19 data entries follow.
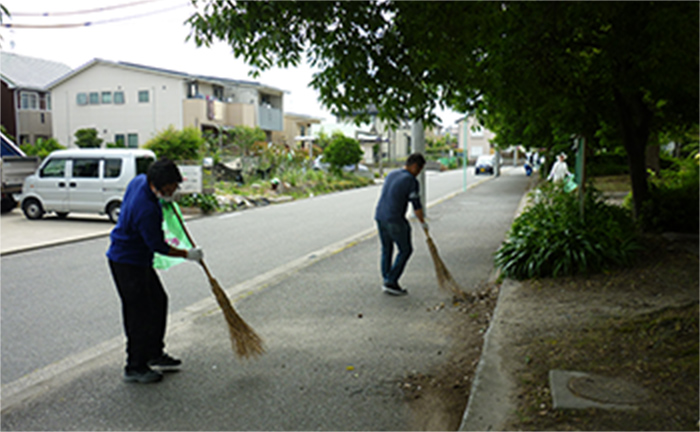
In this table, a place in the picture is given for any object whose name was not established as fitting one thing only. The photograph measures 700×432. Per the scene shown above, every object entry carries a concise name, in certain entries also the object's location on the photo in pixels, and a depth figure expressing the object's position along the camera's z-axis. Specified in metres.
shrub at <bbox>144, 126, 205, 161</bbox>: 25.89
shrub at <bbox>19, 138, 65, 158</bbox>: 27.94
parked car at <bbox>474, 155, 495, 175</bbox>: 47.69
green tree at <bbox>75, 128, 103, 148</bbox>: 33.68
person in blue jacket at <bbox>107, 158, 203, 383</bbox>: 4.29
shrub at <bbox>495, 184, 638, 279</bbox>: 7.00
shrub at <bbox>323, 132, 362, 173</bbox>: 32.91
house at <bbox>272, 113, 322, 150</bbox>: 49.42
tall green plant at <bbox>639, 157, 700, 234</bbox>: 9.40
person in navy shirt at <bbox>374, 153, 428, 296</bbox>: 6.96
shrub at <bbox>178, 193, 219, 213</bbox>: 17.61
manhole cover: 3.53
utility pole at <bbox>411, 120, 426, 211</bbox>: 14.31
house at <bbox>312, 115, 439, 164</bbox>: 57.97
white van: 14.70
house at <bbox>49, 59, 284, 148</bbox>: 35.53
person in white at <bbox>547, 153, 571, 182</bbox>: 16.54
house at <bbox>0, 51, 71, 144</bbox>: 34.88
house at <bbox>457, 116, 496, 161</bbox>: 98.62
